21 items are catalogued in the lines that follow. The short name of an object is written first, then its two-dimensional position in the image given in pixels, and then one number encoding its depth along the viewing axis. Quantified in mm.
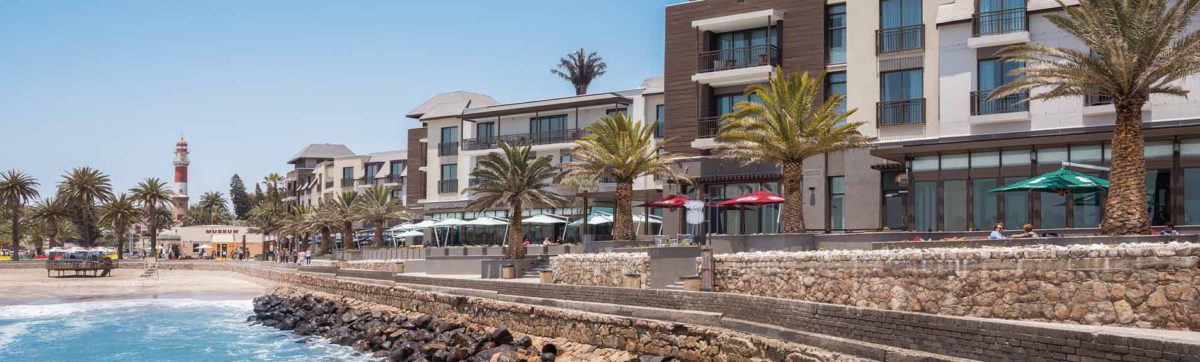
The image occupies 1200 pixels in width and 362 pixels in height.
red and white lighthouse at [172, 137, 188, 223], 149125
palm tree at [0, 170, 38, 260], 88688
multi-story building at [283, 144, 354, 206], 105688
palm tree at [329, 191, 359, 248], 69000
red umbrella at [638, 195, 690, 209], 36375
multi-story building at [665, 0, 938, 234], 37188
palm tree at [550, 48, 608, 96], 84062
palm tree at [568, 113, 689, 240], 38156
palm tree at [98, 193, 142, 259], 91750
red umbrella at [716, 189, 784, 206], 32438
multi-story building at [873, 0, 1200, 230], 29719
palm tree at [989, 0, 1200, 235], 20953
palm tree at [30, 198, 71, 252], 93938
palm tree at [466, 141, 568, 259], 40812
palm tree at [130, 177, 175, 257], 93875
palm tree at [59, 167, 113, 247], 91000
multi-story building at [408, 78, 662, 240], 54156
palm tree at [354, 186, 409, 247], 64438
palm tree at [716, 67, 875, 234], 30891
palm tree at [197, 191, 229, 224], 151375
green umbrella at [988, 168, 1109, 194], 24984
